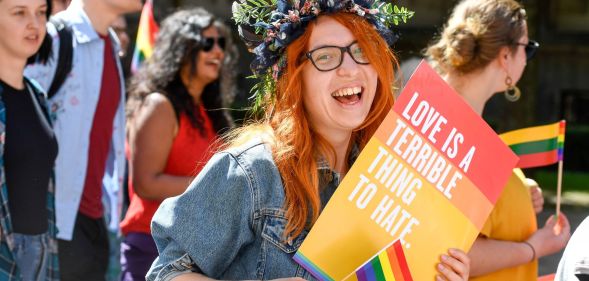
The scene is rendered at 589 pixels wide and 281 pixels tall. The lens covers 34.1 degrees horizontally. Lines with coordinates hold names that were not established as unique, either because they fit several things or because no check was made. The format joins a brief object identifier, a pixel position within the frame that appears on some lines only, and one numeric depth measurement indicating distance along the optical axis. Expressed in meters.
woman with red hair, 2.16
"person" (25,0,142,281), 4.17
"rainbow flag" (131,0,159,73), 6.59
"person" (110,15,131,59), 6.35
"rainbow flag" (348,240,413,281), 2.06
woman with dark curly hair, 4.27
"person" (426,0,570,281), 3.21
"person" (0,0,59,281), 3.57
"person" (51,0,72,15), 5.49
